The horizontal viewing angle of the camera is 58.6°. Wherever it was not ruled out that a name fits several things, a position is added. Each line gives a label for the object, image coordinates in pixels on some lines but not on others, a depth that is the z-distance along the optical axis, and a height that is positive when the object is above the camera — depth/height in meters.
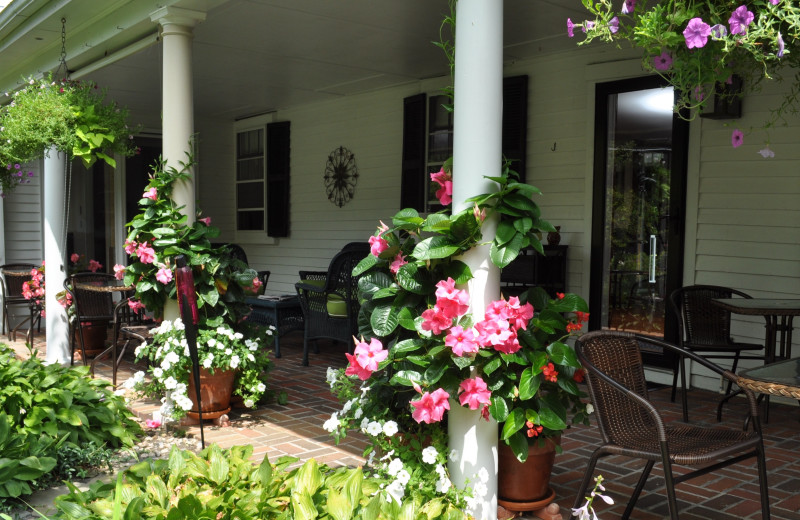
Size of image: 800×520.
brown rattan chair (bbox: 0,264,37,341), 8.16 -0.84
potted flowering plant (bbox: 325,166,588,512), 2.68 -0.46
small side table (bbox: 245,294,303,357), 6.74 -0.90
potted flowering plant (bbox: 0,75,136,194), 4.78 +0.62
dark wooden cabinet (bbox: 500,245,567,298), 5.82 -0.40
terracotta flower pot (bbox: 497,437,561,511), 2.91 -1.04
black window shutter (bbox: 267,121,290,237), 9.37 +0.47
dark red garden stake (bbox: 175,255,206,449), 3.30 -0.40
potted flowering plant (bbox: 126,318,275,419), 4.15 -0.90
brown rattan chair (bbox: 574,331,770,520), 2.36 -0.76
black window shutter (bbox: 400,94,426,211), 7.38 +0.69
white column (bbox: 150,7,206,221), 4.61 +0.83
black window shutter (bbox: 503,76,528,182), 6.39 +0.92
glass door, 5.52 +0.14
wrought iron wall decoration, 8.40 +0.52
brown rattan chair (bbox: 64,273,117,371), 5.93 -0.72
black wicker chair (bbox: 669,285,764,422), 4.60 -0.65
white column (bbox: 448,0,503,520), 2.75 +0.27
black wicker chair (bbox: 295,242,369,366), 5.90 -0.72
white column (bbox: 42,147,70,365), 6.36 -0.38
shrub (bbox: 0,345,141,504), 3.09 -1.05
